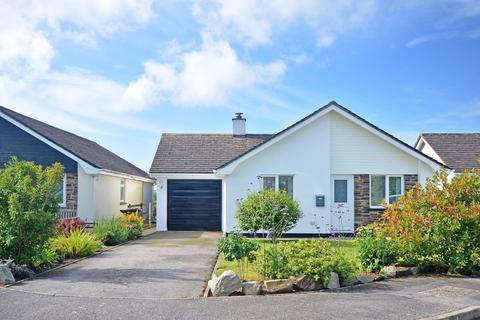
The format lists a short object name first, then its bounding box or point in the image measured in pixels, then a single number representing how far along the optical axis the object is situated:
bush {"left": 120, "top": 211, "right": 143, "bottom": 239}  17.91
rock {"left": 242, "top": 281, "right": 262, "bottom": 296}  8.41
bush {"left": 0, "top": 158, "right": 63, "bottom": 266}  10.27
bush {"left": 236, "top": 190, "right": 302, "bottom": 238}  12.84
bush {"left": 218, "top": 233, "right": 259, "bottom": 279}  9.09
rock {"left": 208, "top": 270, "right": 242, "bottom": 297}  8.29
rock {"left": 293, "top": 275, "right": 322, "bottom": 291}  8.67
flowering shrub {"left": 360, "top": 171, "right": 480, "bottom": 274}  10.34
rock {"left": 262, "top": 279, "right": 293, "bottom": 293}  8.48
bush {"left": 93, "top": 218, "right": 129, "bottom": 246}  15.55
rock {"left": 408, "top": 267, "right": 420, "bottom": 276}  10.28
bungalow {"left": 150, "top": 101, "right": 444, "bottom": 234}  18.56
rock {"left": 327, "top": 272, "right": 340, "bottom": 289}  8.85
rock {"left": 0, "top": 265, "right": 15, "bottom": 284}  9.15
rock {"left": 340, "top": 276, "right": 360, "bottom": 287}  9.08
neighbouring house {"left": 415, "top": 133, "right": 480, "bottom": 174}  25.83
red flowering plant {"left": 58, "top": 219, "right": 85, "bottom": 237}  14.89
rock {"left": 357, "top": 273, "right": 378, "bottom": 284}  9.38
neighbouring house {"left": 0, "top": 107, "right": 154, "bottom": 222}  19.33
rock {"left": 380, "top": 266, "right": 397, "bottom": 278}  9.95
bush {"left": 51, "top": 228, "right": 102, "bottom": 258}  12.38
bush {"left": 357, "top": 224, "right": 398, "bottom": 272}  10.27
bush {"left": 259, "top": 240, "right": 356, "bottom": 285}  8.85
